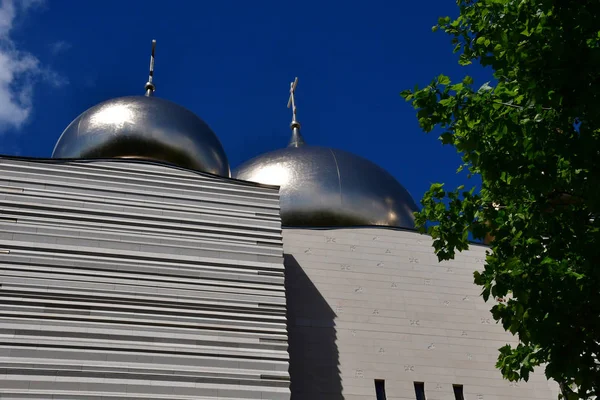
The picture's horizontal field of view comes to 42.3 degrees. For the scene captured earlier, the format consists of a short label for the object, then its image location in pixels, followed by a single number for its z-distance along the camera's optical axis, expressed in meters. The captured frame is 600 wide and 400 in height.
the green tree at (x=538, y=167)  7.89
